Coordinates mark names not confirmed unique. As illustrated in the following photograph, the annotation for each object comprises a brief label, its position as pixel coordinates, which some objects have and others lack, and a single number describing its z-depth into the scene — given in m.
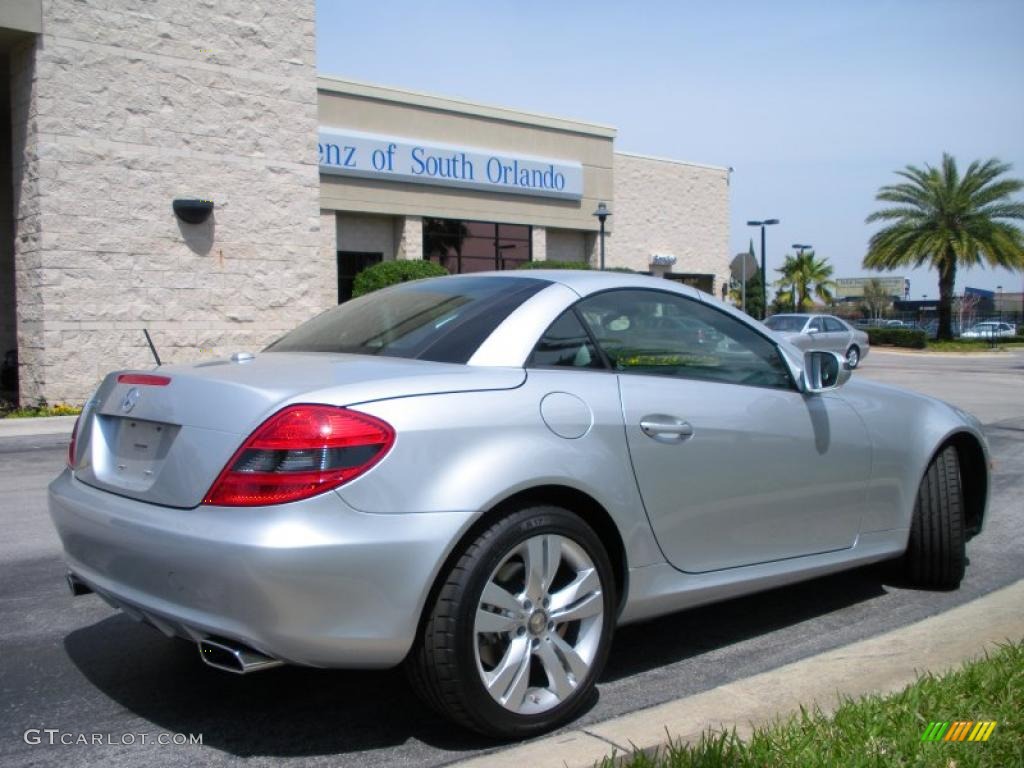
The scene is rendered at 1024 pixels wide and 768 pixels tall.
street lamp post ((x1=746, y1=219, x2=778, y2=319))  41.31
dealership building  14.16
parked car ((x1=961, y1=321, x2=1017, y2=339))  51.06
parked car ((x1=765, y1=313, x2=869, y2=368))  27.02
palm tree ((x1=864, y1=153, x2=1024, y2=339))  39.38
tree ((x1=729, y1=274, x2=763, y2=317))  74.93
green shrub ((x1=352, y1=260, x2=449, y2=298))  22.22
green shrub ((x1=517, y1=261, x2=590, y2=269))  22.48
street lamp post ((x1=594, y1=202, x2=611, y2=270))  25.25
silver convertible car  2.91
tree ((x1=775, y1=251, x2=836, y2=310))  83.31
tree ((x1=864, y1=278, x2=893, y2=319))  93.44
